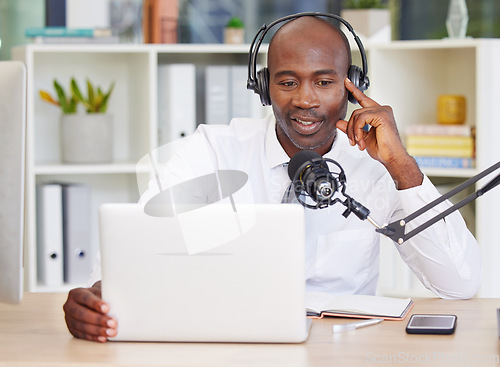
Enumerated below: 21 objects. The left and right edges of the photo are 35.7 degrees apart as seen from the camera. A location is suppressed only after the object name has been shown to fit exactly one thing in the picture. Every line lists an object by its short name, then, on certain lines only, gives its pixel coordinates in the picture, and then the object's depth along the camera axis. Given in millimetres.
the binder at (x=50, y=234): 2896
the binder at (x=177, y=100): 2930
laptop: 1309
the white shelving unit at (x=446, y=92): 2742
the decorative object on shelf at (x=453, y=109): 2914
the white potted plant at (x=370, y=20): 2939
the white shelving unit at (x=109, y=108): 2846
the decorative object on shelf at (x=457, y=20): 2887
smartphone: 1411
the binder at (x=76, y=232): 2932
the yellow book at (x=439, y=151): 2803
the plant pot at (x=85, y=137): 2920
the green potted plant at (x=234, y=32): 3014
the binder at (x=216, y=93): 2943
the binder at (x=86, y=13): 3043
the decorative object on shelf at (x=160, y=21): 2930
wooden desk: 1266
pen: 1433
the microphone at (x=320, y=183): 1384
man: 1745
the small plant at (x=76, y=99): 2918
